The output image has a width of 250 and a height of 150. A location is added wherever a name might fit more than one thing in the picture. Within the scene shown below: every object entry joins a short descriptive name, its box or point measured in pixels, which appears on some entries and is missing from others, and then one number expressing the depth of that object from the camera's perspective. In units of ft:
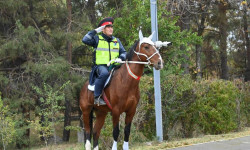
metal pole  59.04
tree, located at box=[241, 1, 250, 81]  150.10
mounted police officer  38.14
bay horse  34.51
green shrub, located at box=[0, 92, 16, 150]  61.00
